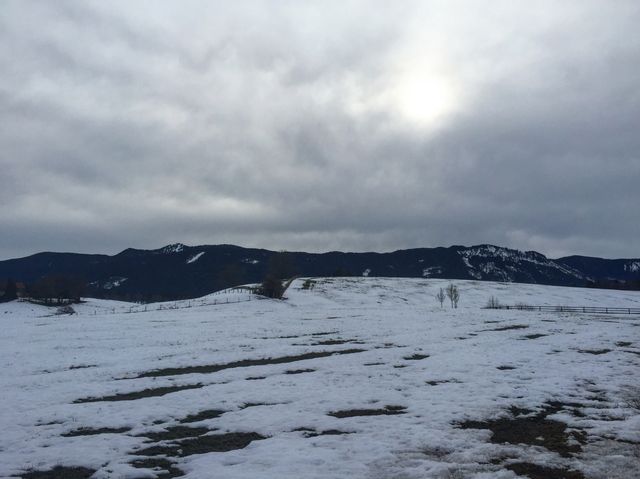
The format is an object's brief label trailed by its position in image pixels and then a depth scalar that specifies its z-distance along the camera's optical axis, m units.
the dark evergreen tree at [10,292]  128.75
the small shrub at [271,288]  90.81
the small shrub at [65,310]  103.44
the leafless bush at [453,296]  101.69
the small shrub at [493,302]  106.92
